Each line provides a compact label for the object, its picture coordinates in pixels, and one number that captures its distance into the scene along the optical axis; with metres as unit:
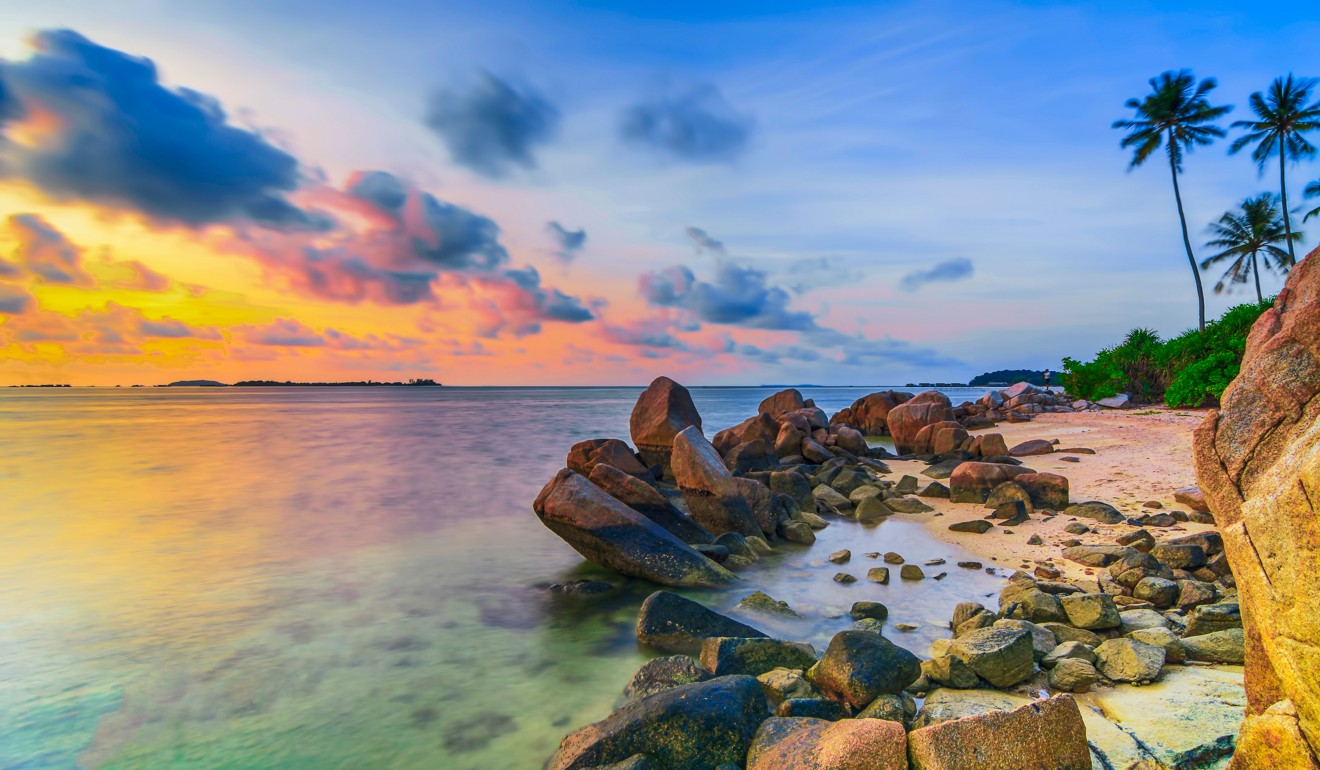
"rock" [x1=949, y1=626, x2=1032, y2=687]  4.40
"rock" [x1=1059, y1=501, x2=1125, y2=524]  9.14
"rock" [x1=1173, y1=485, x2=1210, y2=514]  8.87
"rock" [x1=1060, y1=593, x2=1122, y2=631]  5.25
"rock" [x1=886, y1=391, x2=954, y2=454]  20.80
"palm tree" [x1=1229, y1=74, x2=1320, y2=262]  36.38
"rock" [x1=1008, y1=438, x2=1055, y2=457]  15.69
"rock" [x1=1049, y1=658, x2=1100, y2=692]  4.25
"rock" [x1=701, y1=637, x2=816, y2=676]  4.93
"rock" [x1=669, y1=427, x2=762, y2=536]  9.88
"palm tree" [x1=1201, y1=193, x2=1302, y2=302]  41.88
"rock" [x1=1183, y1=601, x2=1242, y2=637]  4.85
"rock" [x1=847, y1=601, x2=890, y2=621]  6.36
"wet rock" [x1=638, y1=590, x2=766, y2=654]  5.93
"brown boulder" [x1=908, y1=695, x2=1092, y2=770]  2.99
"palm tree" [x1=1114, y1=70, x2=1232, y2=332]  35.75
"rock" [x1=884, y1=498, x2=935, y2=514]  11.24
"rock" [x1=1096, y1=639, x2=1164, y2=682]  4.21
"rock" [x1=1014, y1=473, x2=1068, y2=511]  10.23
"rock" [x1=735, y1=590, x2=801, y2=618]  6.81
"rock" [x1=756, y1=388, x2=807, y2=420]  24.64
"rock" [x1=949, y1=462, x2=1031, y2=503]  11.25
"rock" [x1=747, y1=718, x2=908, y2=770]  3.11
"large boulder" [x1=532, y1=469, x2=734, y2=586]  7.97
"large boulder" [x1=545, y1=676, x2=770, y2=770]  3.73
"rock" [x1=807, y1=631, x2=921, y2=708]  4.30
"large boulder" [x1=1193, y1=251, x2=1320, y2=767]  2.15
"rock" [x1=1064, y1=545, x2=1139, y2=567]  7.29
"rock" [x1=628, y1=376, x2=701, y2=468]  15.31
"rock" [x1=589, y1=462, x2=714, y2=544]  9.24
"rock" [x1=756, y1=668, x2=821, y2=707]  4.50
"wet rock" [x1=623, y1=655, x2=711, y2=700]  4.89
